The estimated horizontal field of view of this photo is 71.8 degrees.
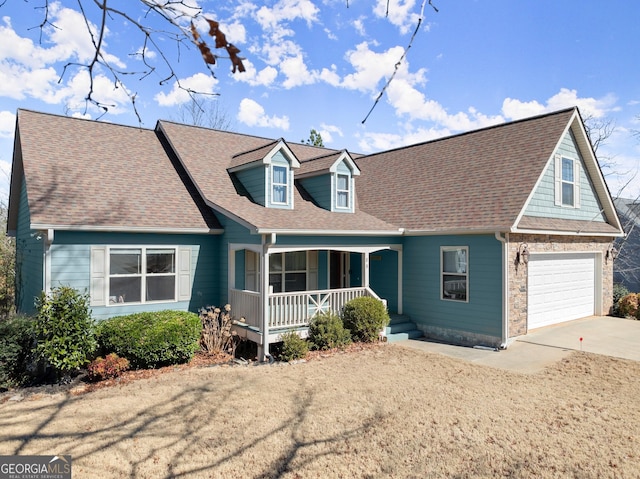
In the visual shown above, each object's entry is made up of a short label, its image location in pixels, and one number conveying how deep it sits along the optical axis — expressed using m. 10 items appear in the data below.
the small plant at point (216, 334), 11.26
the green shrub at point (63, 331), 8.90
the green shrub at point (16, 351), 8.66
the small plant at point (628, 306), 15.10
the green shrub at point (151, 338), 9.76
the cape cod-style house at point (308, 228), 11.19
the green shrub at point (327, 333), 11.38
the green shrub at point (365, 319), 12.00
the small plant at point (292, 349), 10.60
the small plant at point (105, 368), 9.08
